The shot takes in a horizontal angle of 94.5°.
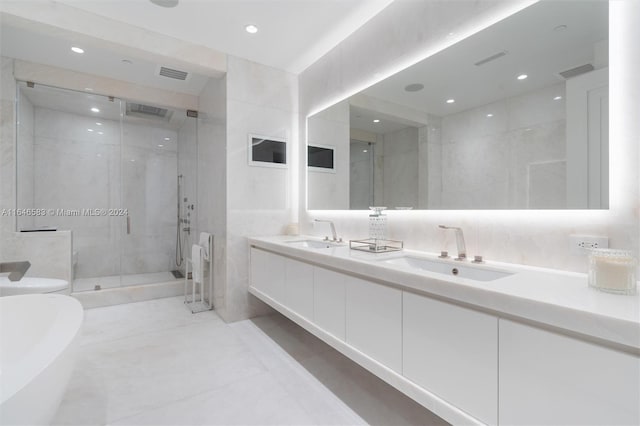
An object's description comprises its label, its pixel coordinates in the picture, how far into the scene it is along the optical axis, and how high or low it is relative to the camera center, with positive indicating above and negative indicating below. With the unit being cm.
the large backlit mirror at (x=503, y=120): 127 +51
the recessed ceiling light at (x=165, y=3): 217 +155
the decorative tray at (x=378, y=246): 197 -24
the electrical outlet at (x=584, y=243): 120 -13
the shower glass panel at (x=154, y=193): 402 +28
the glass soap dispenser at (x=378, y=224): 223 -9
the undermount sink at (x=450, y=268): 141 -30
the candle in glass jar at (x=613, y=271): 94 -20
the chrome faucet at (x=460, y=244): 164 -18
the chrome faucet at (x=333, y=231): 269 -17
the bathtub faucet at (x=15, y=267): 176 -33
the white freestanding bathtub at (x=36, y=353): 99 -60
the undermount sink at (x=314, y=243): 255 -28
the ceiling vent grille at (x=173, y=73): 314 +152
